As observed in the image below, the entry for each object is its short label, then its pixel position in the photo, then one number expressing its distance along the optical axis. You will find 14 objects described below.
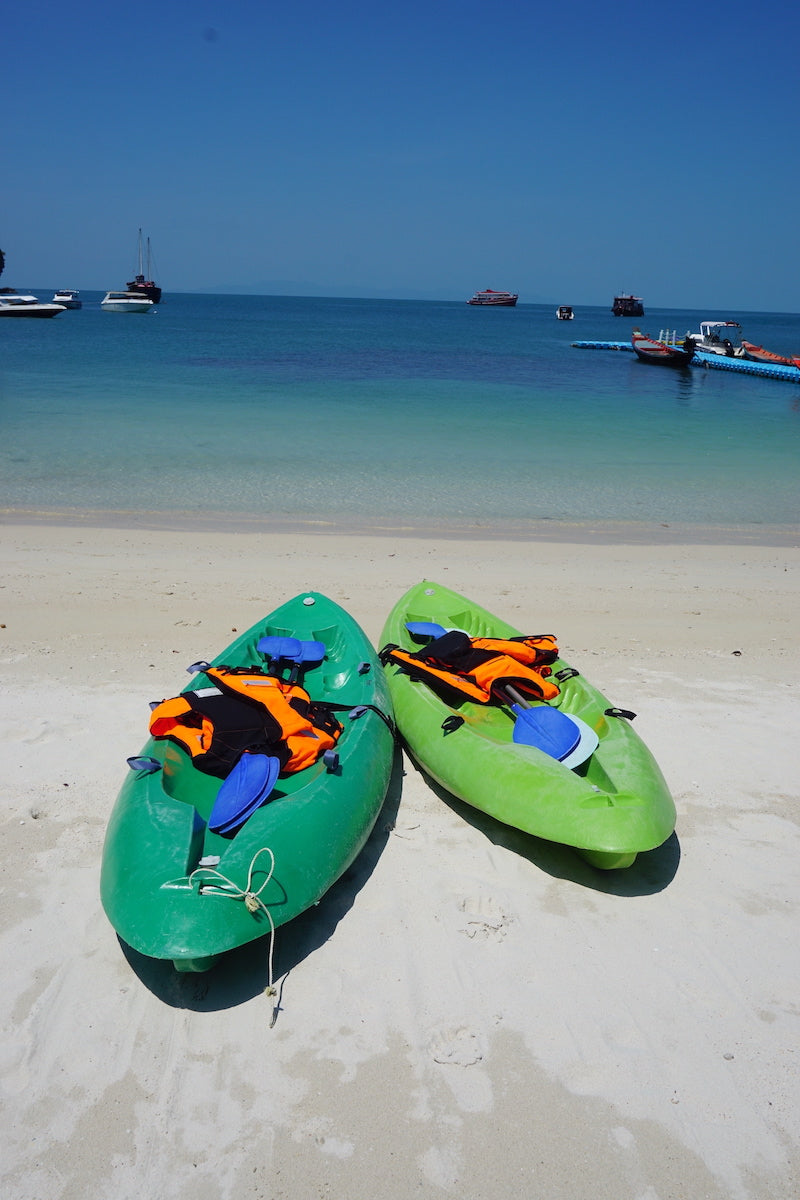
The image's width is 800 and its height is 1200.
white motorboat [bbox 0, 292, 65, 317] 53.19
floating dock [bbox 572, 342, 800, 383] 33.50
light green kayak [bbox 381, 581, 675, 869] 3.68
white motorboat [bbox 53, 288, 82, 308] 67.50
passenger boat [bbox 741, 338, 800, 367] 37.27
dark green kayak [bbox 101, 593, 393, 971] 3.03
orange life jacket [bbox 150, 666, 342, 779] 4.16
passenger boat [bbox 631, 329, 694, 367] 37.19
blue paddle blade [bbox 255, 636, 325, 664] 5.40
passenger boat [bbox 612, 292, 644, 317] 92.19
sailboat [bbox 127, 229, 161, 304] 74.56
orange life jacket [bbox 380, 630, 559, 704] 5.11
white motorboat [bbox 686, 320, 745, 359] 39.41
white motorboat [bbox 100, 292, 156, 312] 67.00
